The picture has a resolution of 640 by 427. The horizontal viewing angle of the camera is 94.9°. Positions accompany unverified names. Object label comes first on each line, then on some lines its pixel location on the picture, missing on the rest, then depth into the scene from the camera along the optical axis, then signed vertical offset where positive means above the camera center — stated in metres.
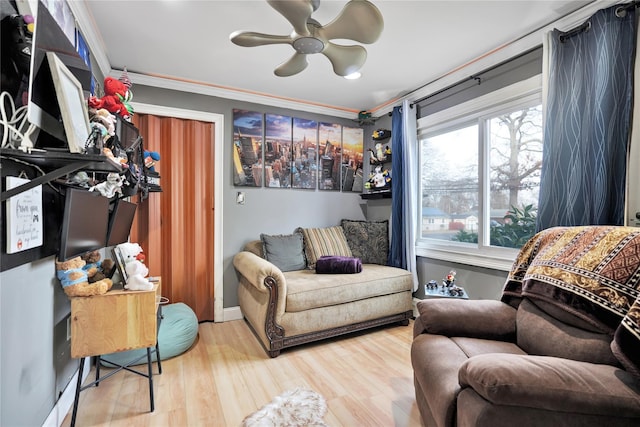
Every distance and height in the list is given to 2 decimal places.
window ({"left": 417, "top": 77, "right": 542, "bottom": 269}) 2.37 +0.34
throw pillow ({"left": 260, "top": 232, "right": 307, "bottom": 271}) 3.03 -0.42
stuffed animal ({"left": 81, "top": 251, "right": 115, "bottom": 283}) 1.76 -0.35
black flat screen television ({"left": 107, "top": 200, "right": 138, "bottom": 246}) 1.98 -0.08
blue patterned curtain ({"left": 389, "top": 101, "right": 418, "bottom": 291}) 3.13 +0.24
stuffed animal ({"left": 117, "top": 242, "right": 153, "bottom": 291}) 1.70 -0.37
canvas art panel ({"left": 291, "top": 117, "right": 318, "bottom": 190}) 3.47 +0.70
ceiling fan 1.49 +1.04
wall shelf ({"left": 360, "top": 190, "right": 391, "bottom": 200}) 3.51 +0.21
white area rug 1.57 -1.13
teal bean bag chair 2.14 -1.00
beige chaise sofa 2.34 -0.72
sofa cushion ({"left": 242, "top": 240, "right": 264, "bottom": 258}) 3.10 -0.38
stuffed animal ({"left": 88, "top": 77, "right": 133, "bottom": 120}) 1.67 +0.67
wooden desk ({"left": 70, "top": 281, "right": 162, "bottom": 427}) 1.57 -0.62
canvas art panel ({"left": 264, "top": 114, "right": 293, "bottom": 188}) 3.31 +0.70
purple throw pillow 2.84 -0.52
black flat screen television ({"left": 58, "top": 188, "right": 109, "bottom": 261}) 1.39 -0.06
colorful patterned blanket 0.98 -0.29
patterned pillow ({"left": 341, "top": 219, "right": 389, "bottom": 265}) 3.42 -0.33
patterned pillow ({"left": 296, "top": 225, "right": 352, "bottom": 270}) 3.17 -0.35
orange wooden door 2.86 -0.03
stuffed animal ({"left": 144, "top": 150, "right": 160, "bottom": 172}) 2.41 +0.44
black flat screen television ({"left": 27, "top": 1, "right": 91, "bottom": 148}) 1.01 +0.46
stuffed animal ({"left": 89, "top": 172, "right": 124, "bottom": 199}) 1.68 +0.15
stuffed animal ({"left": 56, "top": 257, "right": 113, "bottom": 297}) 1.56 -0.38
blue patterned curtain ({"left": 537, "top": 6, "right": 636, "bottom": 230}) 1.68 +0.55
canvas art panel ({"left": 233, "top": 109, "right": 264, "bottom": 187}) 3.16 +0.69
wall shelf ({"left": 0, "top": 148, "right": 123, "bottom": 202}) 0.93 +0.17
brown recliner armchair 0.91 -0.53
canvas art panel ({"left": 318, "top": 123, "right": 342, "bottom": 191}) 3.65 +0.71
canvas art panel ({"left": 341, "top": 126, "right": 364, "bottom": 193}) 3.81 +0.71
